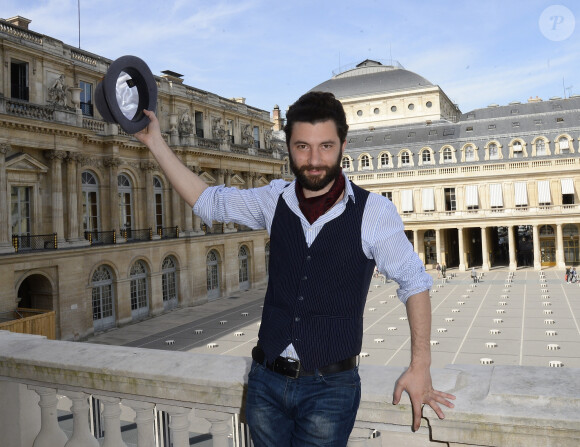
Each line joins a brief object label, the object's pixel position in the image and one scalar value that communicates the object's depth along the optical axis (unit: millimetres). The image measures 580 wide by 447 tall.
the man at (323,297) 2738
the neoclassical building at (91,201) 25188
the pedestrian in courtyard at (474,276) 45219
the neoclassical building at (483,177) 52625
